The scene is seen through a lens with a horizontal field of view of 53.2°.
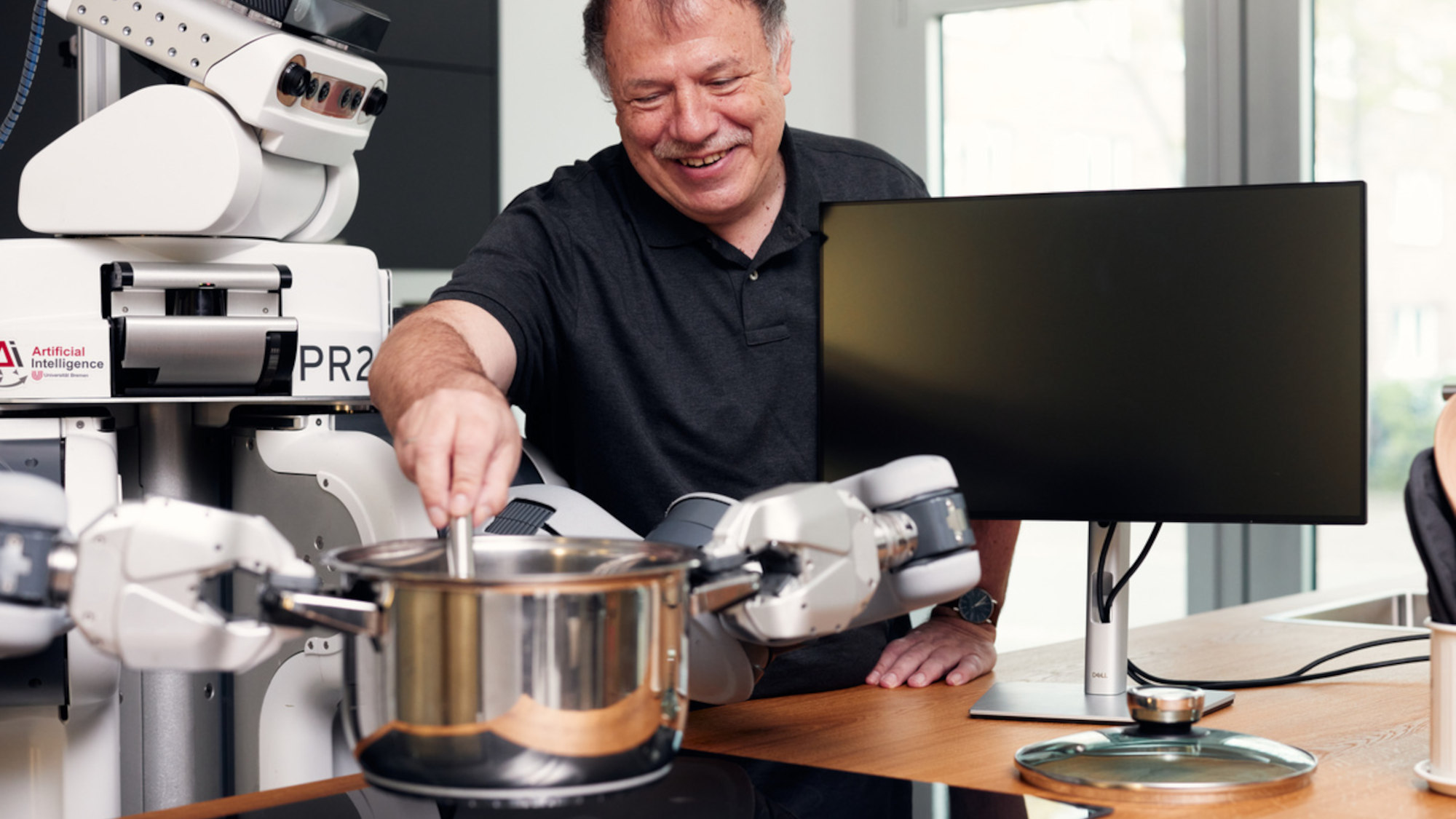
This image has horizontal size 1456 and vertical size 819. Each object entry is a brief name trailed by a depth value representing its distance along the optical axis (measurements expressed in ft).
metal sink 6.59
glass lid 3.09
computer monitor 3.68
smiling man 4.73
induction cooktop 2.99
